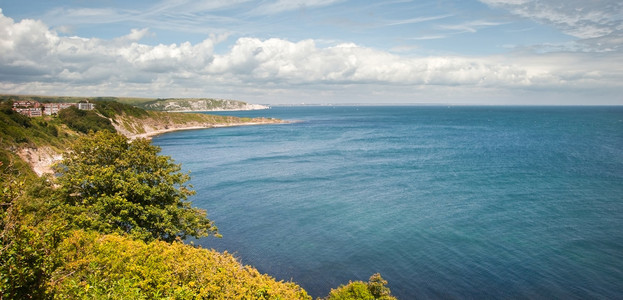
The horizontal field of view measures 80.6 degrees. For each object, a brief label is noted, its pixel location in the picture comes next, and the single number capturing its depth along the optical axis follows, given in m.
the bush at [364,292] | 25.28
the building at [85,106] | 166.62
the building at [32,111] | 130.39
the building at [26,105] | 153.91
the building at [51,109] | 149.06
